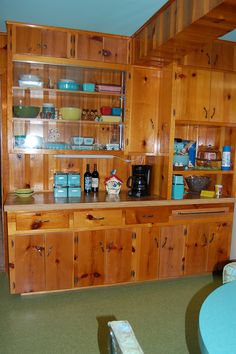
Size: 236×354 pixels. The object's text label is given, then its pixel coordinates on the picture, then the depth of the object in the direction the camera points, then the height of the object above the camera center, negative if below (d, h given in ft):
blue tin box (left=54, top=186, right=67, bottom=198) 9.16 -1.54
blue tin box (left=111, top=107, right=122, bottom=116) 9.78 +1.04
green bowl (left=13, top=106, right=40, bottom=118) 8.83 +0.91
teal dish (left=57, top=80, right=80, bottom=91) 9.20 +1.79
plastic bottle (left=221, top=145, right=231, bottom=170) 10.35 -0.42
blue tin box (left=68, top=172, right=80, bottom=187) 9.30 -1.14
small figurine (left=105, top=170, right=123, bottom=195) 9.76 -1.34
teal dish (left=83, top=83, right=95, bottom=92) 9.43 +1.79
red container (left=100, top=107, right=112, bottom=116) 9.75 +1.07
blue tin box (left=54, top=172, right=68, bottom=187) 9.16 -1.13
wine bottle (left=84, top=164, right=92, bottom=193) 9.90 -1.30
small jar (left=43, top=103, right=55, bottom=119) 9.18 +0.97
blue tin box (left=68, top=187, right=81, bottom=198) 9.28 -1.53
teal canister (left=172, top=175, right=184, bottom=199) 9.64 -1.37
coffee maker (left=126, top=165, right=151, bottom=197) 9.80 -1.22
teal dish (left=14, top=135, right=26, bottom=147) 8.97 +0.05
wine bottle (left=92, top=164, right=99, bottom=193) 9.98 -1.27
